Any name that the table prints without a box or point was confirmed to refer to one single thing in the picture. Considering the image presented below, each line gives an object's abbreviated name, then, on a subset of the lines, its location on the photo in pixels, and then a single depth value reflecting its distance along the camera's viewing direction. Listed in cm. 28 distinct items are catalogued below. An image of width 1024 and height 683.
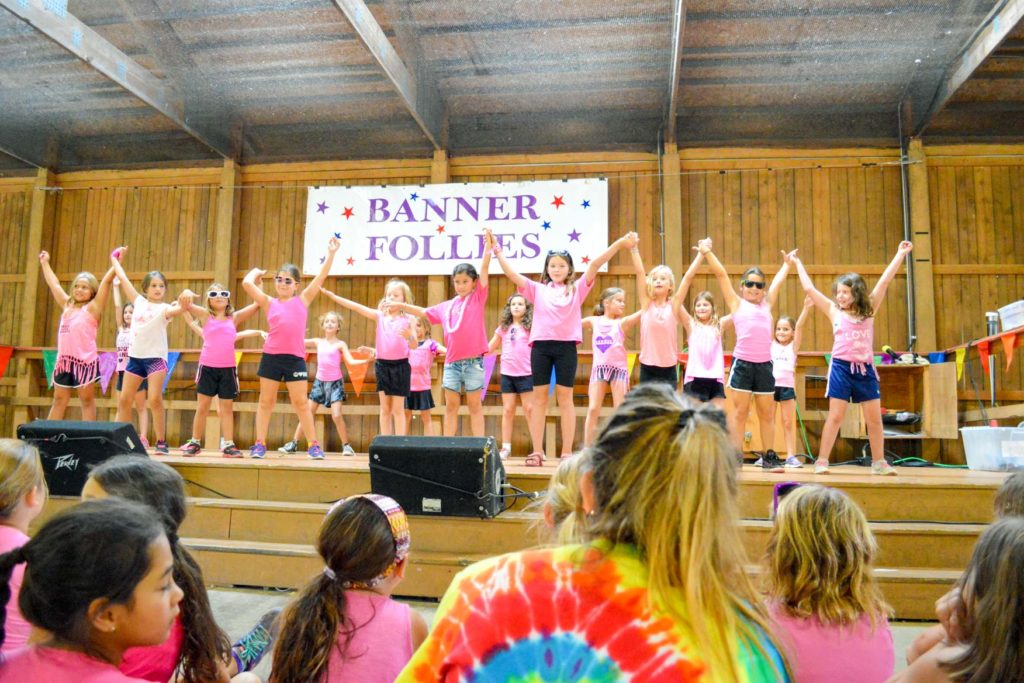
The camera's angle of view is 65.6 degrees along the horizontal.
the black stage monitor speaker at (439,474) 443
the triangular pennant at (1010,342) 647
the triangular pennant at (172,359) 936
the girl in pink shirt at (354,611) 202
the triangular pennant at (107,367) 921
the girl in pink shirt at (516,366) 693
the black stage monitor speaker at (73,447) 495
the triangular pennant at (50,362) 879
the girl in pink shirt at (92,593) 135
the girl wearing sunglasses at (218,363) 687
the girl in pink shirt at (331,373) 865
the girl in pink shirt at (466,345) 655
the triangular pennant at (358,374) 891
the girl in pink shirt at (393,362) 695
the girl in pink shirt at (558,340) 609
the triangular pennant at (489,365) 866
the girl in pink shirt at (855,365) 572
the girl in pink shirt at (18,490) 230
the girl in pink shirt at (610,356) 669
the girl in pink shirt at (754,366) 604
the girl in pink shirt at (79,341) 700
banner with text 928
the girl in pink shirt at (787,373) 743
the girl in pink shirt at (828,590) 203
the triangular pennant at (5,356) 884
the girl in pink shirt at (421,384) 757
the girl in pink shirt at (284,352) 669
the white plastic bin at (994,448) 594
